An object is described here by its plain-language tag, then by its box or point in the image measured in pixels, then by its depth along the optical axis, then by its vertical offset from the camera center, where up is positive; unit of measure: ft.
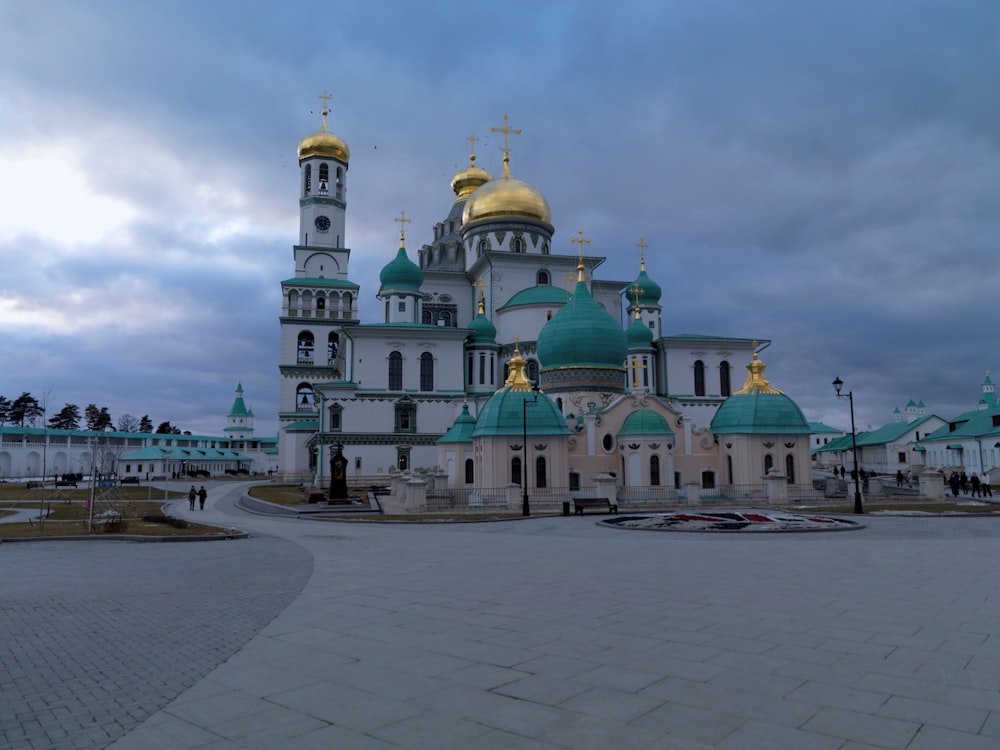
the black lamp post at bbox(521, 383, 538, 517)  91.50 -5.35
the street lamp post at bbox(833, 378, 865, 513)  86.53 -5.80
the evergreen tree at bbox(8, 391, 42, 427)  353.72 +27.12
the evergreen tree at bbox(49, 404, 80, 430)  389.80 +24.52
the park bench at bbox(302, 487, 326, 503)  120.37 -5.84
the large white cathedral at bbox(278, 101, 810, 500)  118.93 +20.19
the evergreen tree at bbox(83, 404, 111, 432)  368.27 +25.56
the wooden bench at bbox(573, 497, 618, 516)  92.48 -6.17
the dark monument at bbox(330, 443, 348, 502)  119.65 -3.06
